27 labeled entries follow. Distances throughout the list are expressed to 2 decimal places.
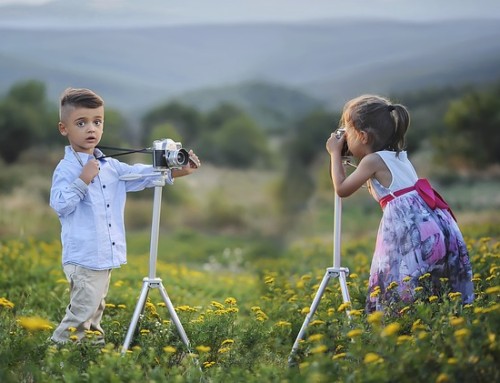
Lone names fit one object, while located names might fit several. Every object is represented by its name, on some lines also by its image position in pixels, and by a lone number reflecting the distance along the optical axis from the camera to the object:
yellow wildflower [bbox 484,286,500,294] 3.69
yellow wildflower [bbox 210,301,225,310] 4.64
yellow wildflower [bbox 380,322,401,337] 3.40
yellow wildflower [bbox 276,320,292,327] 4.51
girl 4.60
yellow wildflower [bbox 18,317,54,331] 3.82
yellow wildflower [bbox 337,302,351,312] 4.09
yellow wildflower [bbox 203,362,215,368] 4.11
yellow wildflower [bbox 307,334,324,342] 3.55
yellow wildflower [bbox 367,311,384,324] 3.57
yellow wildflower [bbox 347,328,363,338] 3.53
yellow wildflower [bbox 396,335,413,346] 3.47
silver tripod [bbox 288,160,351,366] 4.34
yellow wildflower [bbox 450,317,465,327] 3.39
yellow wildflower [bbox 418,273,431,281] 4.42
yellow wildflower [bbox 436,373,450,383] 3.24
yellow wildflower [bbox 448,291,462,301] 4.11
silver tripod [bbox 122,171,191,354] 4.33
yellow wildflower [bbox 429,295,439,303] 4.15
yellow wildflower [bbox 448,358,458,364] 3.30
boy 4.51
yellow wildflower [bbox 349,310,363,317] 4.02
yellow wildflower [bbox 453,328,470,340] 3.39
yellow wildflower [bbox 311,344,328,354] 3.36
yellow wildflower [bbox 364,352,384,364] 3.33
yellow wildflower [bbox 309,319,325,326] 4.08
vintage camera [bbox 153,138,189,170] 4.38
